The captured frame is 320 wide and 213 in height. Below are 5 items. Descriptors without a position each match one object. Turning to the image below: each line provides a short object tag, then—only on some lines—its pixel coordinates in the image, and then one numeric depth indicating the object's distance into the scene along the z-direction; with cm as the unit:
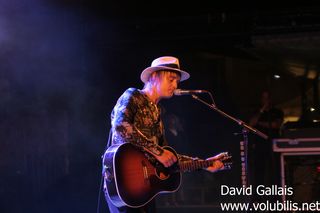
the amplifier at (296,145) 682
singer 418
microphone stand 516
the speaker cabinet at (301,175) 704
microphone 463
